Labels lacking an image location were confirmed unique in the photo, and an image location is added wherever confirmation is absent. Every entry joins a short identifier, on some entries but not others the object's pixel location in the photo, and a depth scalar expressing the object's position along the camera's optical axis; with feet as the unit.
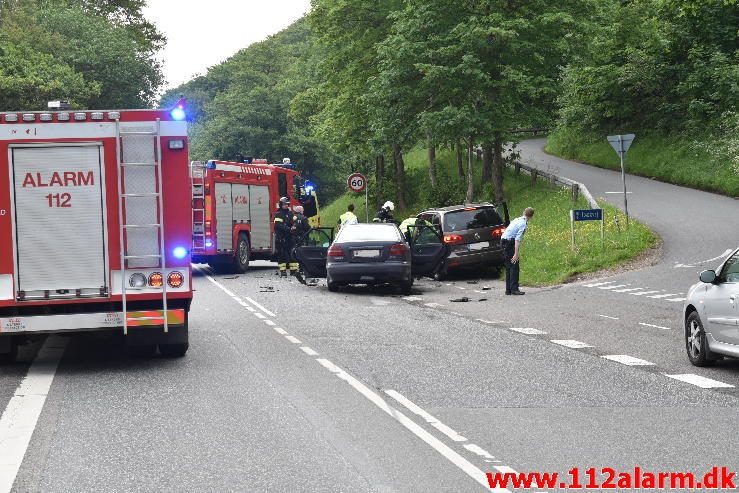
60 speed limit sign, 137.90
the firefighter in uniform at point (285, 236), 98.63
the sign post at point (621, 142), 89.66
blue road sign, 89.40
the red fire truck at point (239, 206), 104.78
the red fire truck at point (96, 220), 41.42
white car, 38.24
